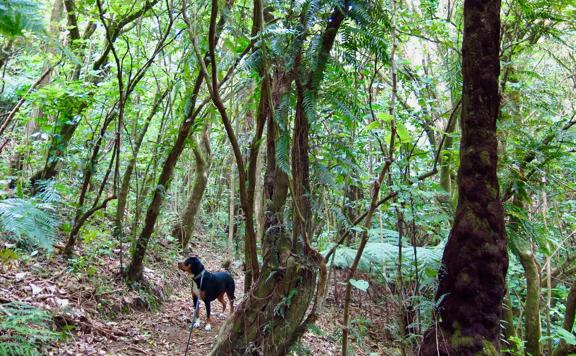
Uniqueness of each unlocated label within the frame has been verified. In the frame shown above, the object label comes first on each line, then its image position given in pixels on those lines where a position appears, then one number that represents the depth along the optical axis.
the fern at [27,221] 2.04
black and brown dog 5.32
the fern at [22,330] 2.71
